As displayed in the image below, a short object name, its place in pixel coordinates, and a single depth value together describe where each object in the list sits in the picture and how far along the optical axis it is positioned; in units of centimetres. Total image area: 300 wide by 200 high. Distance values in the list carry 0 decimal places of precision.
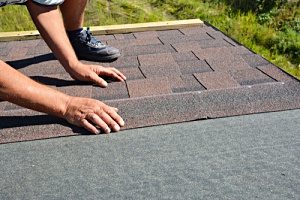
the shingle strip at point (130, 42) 267
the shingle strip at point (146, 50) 247
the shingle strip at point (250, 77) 188
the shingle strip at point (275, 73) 188
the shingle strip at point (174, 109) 155
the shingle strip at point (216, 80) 185
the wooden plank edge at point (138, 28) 301
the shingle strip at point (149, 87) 183
